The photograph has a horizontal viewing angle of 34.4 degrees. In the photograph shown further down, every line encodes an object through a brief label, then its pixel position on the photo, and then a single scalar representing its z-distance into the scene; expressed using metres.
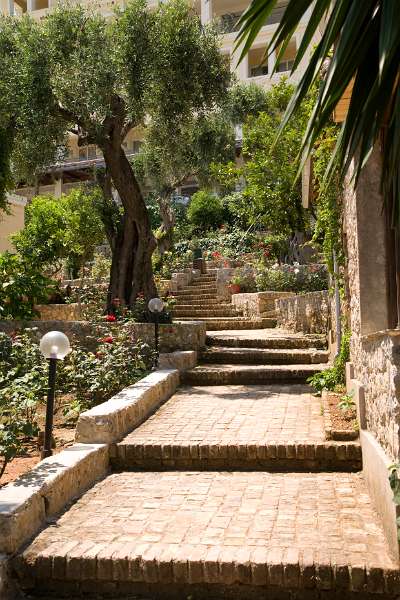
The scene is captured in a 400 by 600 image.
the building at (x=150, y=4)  32.53
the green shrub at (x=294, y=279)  16.14
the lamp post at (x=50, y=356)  5.32
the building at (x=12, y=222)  22.55
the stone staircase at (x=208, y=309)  13.76
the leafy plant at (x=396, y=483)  3.51
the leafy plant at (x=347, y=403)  6.46
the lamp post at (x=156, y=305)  8.98
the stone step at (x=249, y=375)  9.07
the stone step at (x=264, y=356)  9.88
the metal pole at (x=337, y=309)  7.98
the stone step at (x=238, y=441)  5.72
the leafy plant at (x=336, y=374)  7.58
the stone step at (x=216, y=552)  3.71
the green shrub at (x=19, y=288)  11.27
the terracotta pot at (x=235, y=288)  17.05
